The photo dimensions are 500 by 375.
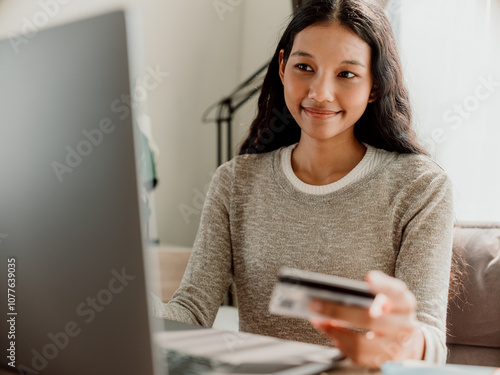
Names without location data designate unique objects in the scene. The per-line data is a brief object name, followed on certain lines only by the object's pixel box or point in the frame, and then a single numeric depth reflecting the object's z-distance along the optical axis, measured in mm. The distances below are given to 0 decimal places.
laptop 421
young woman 1148
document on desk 582
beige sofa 1266
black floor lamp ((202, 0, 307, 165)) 2609
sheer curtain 2064
